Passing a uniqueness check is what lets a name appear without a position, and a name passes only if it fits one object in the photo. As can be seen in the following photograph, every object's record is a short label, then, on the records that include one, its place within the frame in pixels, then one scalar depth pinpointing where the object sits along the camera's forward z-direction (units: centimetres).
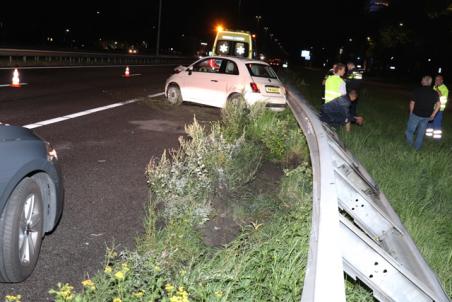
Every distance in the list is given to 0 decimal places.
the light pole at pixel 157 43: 4886
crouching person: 1047
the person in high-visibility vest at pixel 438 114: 1266
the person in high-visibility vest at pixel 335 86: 1044
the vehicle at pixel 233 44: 2753
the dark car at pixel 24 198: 357
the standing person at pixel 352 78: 1366
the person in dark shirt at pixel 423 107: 1128
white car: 1395
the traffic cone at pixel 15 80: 1659
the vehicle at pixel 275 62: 5761
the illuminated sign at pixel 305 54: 9728
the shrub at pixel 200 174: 534
